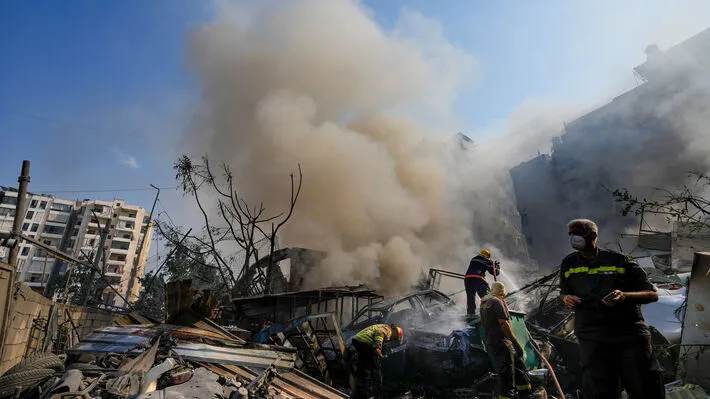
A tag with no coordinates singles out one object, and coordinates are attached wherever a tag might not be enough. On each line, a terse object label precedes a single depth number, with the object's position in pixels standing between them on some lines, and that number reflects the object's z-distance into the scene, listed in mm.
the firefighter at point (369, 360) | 4805
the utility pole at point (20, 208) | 6090
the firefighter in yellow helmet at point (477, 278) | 6898
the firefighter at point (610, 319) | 2285
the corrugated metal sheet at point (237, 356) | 3684
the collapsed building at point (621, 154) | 16922
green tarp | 4802
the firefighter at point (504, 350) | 3859
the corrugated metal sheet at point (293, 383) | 3549
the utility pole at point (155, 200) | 17994
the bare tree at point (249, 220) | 13789
